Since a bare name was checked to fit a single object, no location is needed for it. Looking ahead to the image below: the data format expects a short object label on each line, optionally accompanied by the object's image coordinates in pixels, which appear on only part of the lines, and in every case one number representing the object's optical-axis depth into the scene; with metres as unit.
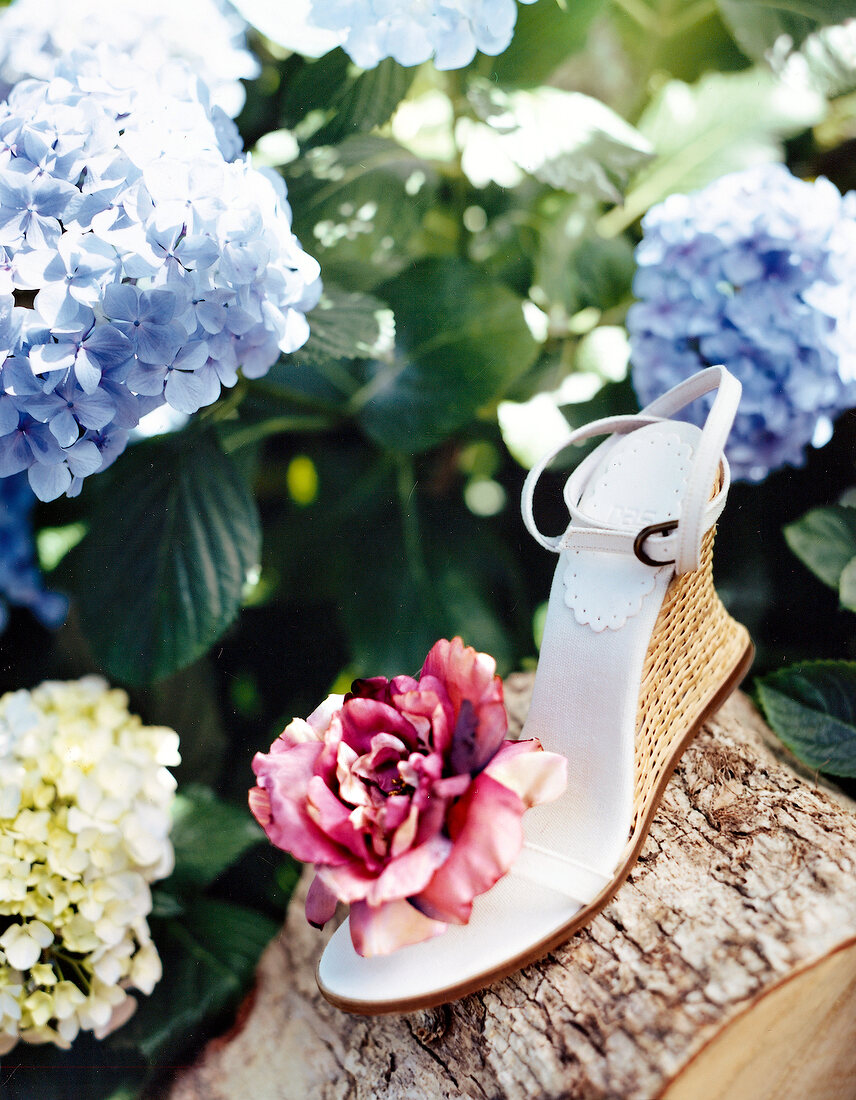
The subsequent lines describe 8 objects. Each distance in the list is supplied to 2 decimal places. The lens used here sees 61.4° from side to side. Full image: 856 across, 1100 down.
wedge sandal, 0.56
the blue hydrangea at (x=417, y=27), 0.74
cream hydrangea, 0.71
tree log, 0.50
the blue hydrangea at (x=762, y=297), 0.73
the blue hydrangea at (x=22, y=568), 0.83
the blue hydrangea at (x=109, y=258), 0.63
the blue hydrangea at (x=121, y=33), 0.74
